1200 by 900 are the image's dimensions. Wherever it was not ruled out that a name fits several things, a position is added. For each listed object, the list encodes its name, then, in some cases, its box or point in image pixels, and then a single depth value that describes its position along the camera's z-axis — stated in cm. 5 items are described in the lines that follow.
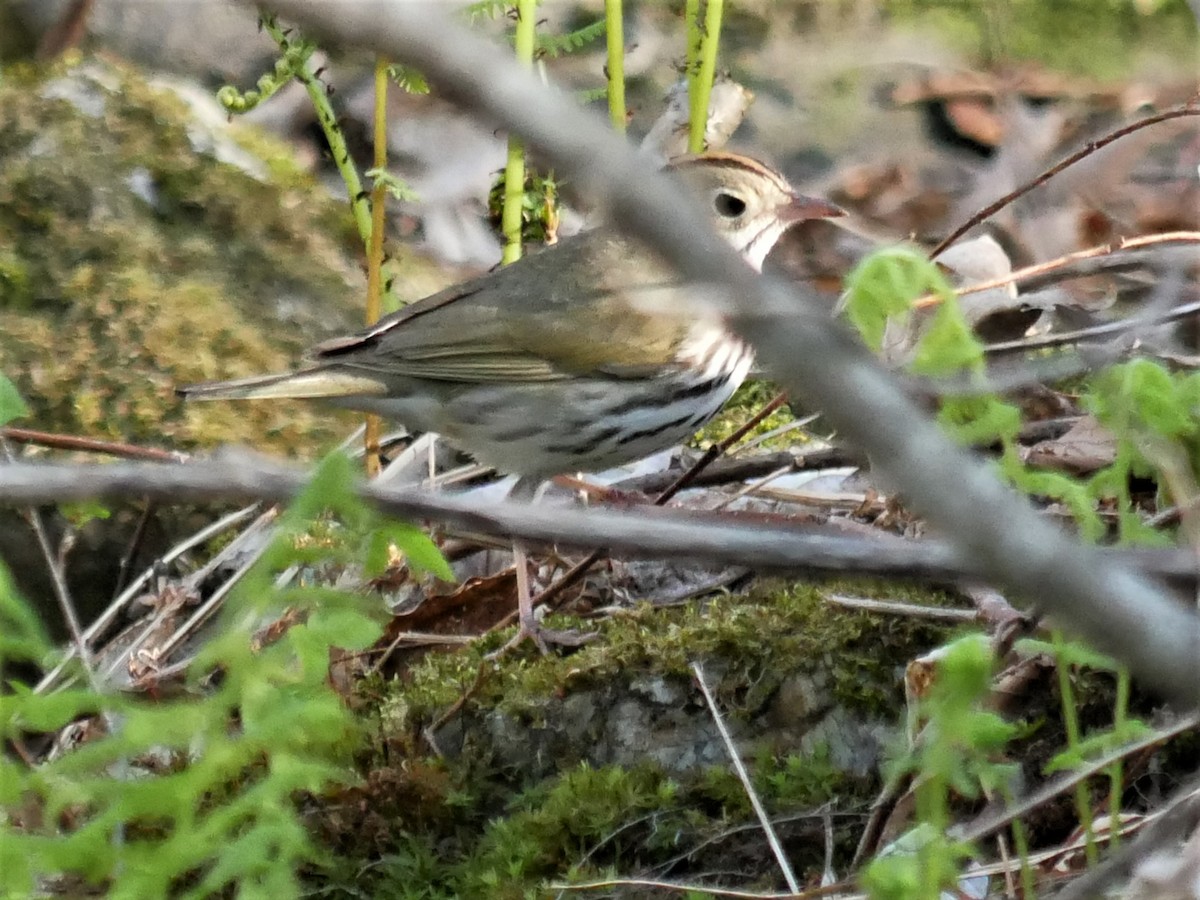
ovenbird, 621
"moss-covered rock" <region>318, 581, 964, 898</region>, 382
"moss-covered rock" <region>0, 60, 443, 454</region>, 740
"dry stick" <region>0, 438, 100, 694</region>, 448
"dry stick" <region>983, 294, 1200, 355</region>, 442
